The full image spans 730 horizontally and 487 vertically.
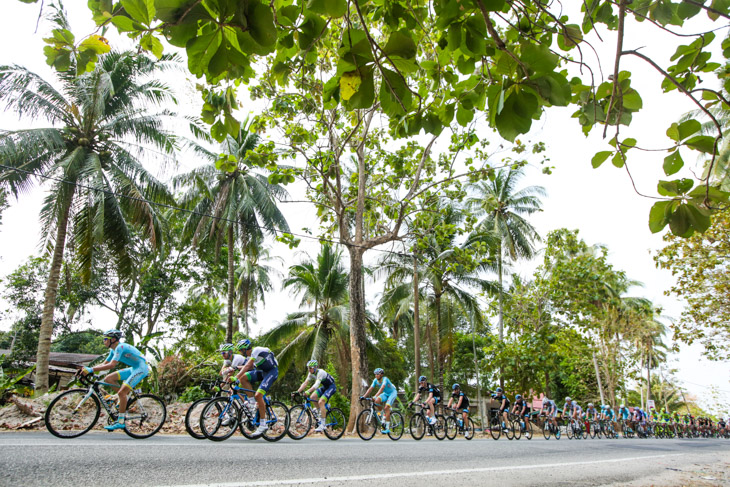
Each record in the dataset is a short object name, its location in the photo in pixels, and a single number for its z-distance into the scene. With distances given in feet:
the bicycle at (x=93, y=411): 19.12
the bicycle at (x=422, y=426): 35.52
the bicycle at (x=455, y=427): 39.86
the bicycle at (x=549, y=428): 53.83
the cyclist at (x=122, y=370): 20.45
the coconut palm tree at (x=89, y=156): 40.04
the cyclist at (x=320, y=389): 28.86
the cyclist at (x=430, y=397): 36.73
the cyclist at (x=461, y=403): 42.19
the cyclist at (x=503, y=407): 45.73
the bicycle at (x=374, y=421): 33.71
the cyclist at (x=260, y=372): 23.61
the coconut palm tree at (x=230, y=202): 62.23
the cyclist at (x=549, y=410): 54.32
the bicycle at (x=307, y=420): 27.12
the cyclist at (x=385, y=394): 33.65
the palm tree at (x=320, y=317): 70.95
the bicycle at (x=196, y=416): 20.92
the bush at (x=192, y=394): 40.10
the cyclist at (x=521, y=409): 49.85
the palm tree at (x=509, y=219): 84.07
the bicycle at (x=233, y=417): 21.56
